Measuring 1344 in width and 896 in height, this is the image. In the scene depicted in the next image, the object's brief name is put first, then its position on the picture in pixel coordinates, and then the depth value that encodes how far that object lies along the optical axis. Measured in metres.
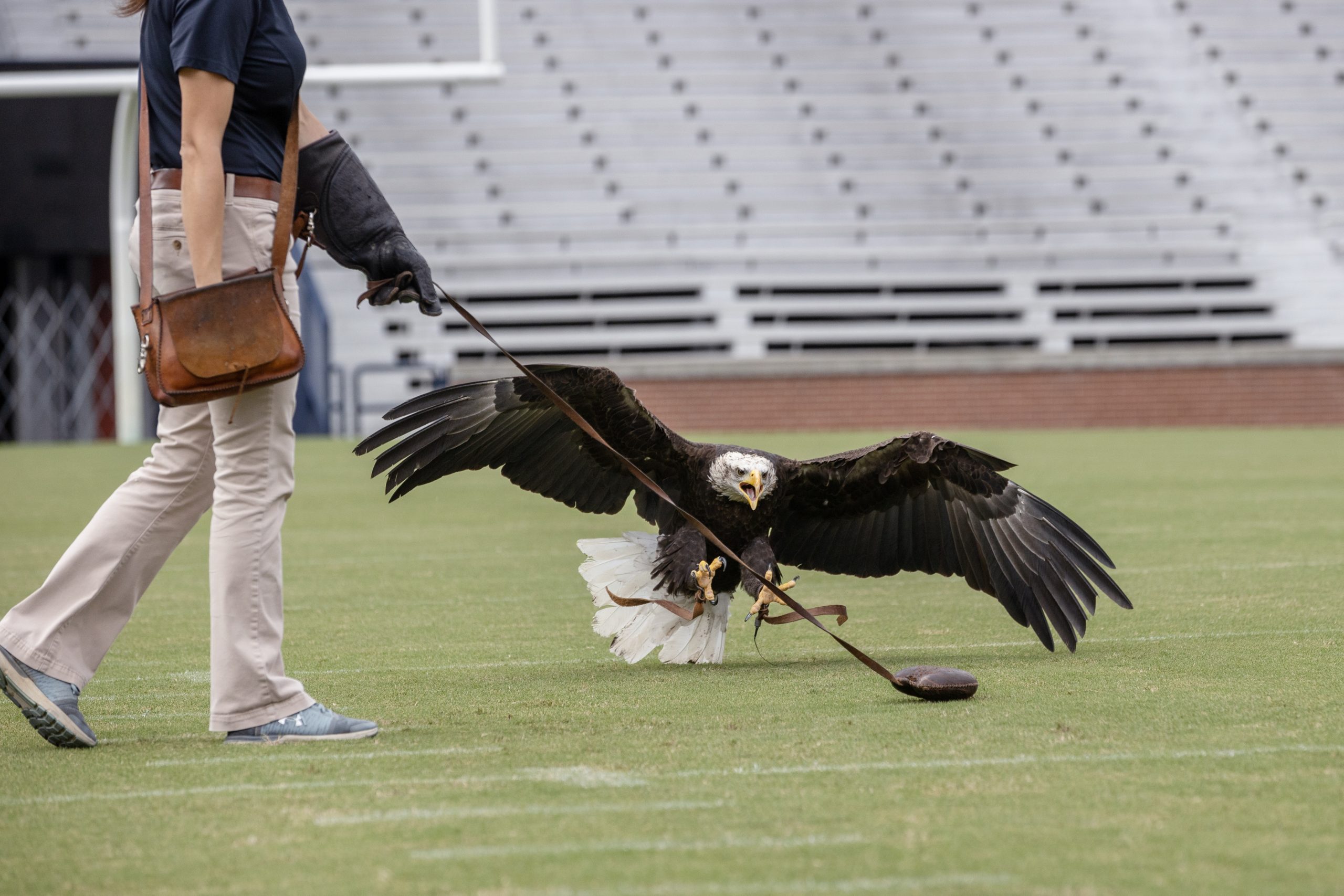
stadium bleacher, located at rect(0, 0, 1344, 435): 48.34
